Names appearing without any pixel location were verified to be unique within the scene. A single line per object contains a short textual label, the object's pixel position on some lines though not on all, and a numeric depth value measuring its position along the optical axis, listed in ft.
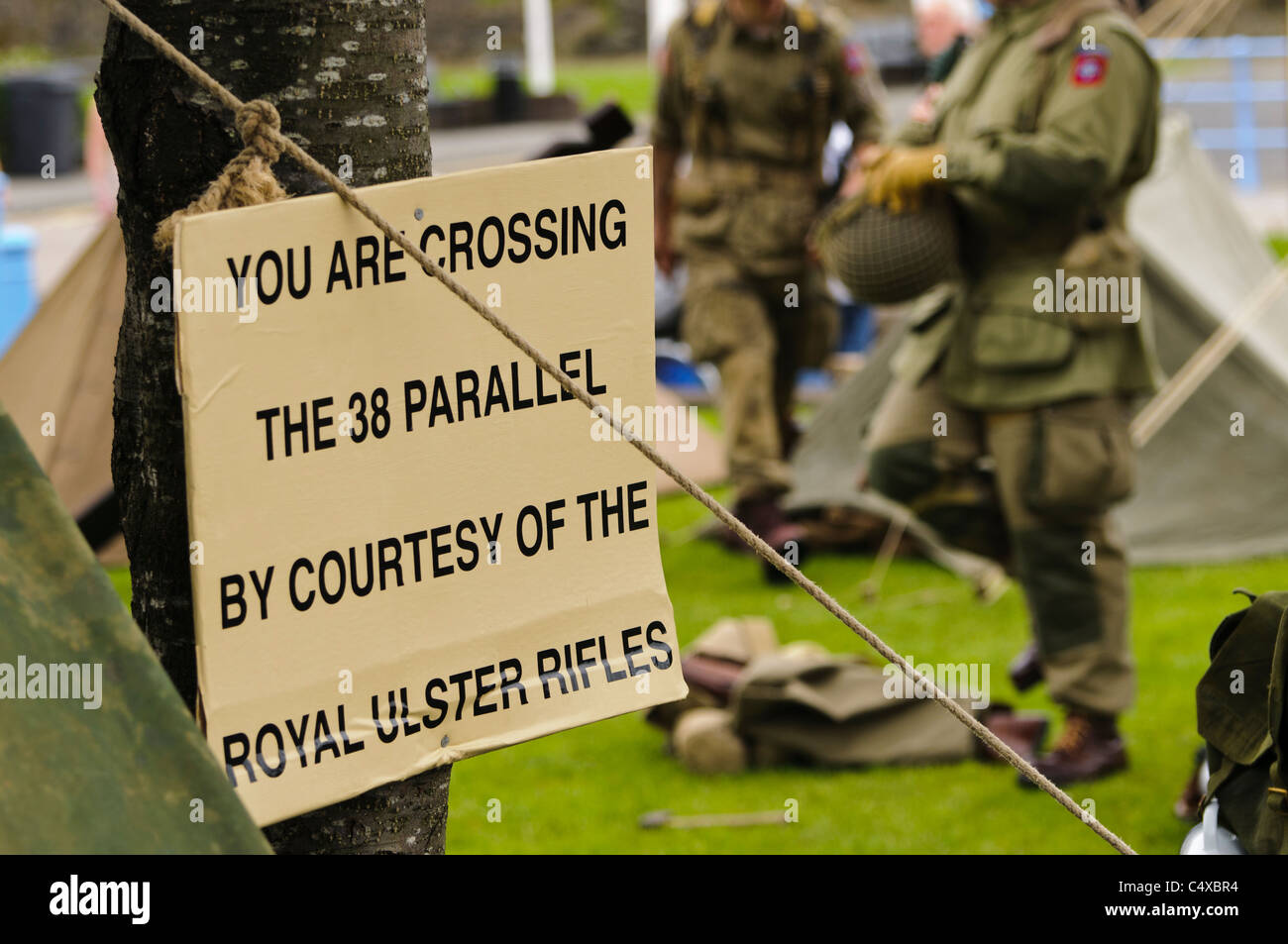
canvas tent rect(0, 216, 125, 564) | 39.63
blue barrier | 107.24
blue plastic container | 58.90
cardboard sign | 12.26
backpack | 15.17
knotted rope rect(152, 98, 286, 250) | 12.61
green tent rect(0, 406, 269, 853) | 10.89
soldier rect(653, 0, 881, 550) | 44.34
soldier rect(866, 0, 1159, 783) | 28.14
